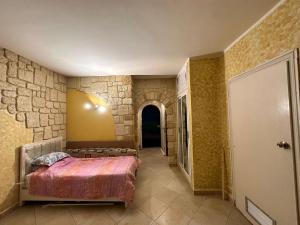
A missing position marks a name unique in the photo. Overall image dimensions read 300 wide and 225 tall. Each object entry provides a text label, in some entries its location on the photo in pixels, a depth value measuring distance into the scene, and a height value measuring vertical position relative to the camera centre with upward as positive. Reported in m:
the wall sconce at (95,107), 4.34 +0.29
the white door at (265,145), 1.57 -0.32
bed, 2.60 -0.98
